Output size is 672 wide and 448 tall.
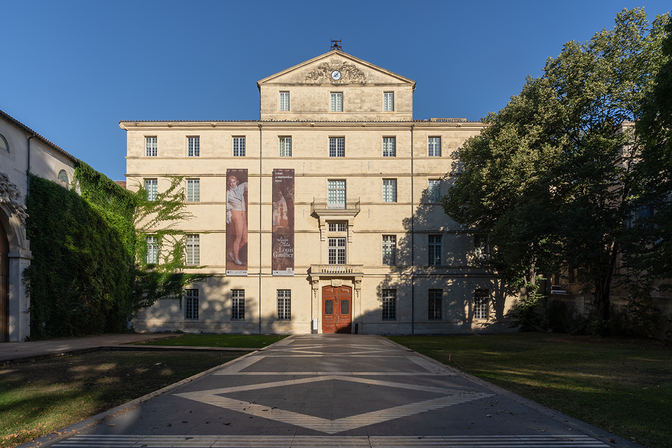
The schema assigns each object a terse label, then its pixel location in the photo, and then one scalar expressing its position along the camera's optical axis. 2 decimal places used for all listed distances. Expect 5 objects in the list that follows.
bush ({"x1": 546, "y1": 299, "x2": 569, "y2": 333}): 28.48
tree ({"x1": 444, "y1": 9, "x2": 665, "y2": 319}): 20.84
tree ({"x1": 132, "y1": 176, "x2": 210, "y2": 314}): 31.28
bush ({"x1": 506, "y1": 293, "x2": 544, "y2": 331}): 29.08
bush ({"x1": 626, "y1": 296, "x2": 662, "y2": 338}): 21.98
